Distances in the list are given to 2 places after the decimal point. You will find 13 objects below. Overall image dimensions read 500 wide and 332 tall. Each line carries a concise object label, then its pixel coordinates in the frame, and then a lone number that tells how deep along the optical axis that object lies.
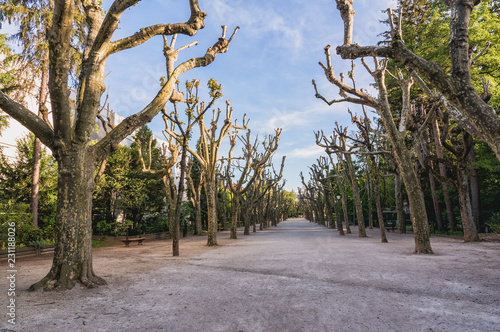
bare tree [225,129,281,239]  18.03
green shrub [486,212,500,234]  14.14
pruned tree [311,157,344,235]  20.80
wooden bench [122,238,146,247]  15.19
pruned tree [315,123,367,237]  18.09
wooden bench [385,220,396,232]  23.19
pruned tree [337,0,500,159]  4.15
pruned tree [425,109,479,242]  12.27
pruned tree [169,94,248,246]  14.45
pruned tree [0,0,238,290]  5.33
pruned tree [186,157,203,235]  23.13
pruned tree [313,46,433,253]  9.46
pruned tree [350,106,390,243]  13.91
